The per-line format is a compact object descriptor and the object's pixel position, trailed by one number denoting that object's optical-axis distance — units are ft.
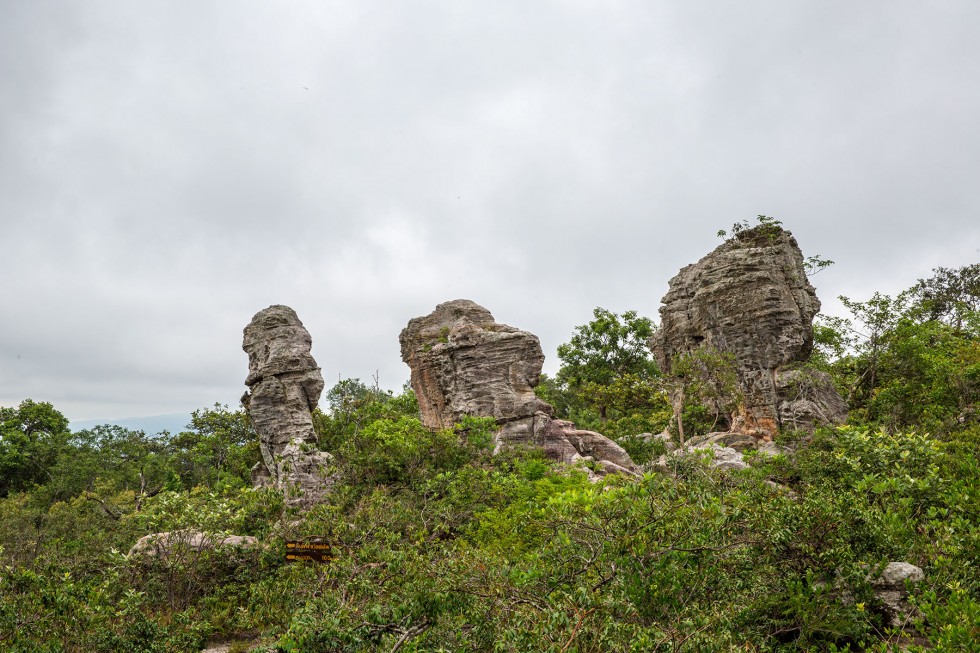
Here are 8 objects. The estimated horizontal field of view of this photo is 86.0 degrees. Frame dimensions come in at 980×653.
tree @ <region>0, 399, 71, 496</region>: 114.83
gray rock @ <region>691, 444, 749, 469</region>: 53.03
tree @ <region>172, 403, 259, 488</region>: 82.28
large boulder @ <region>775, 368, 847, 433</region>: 68.33
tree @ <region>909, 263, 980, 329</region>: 125.39
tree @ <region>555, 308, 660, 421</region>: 130.11
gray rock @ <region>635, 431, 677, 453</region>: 82.94
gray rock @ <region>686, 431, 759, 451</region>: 70.28
